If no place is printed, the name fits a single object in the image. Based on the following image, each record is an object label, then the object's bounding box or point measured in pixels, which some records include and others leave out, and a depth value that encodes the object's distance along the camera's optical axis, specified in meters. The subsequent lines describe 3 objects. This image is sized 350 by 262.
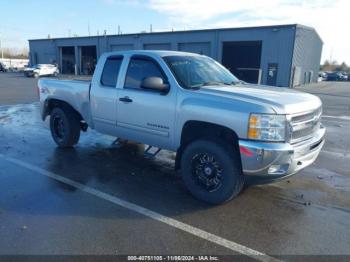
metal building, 28.05
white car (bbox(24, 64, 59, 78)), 38.05
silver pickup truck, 3.85
